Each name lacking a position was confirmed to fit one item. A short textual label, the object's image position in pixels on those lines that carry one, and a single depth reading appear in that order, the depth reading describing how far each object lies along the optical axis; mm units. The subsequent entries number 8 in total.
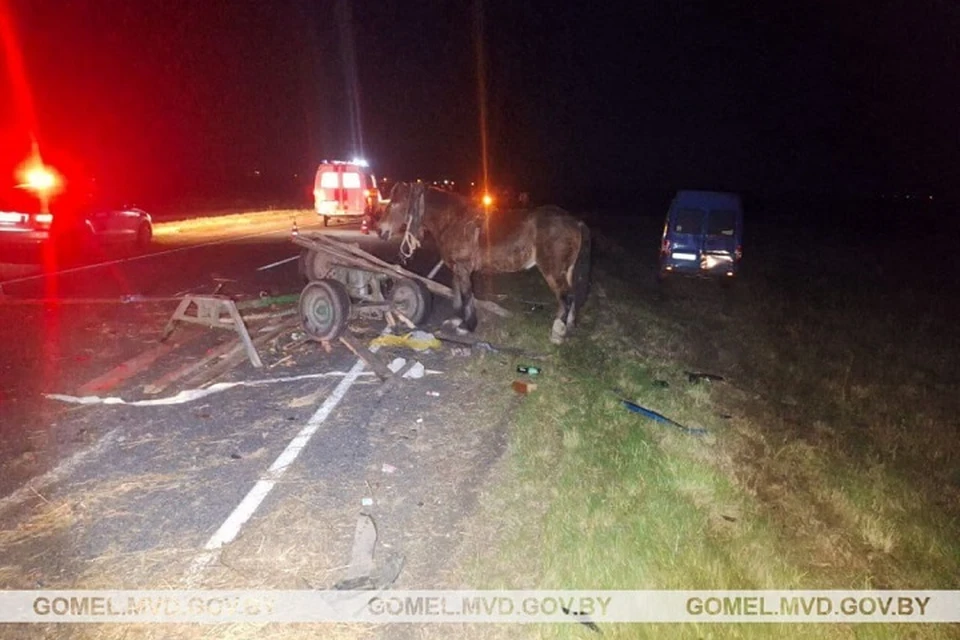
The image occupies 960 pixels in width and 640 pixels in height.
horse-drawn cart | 8039
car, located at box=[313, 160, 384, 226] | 24094
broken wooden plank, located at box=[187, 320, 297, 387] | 6773
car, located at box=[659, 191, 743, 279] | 14602
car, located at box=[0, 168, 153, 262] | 14406
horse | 9047
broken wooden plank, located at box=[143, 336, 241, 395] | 6512
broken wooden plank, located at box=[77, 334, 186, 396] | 6512
